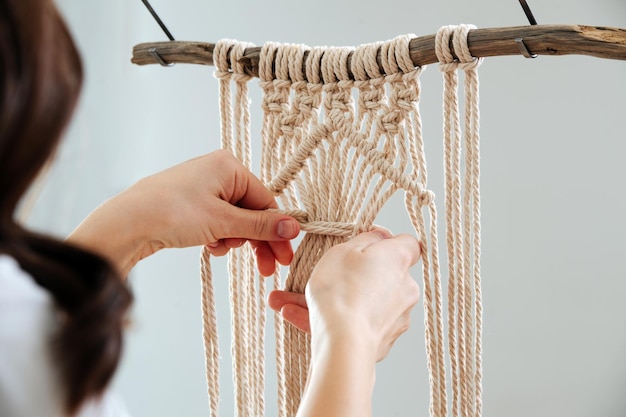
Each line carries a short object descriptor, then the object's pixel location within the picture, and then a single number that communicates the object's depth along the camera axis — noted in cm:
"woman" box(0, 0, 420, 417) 48
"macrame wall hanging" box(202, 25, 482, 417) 94
